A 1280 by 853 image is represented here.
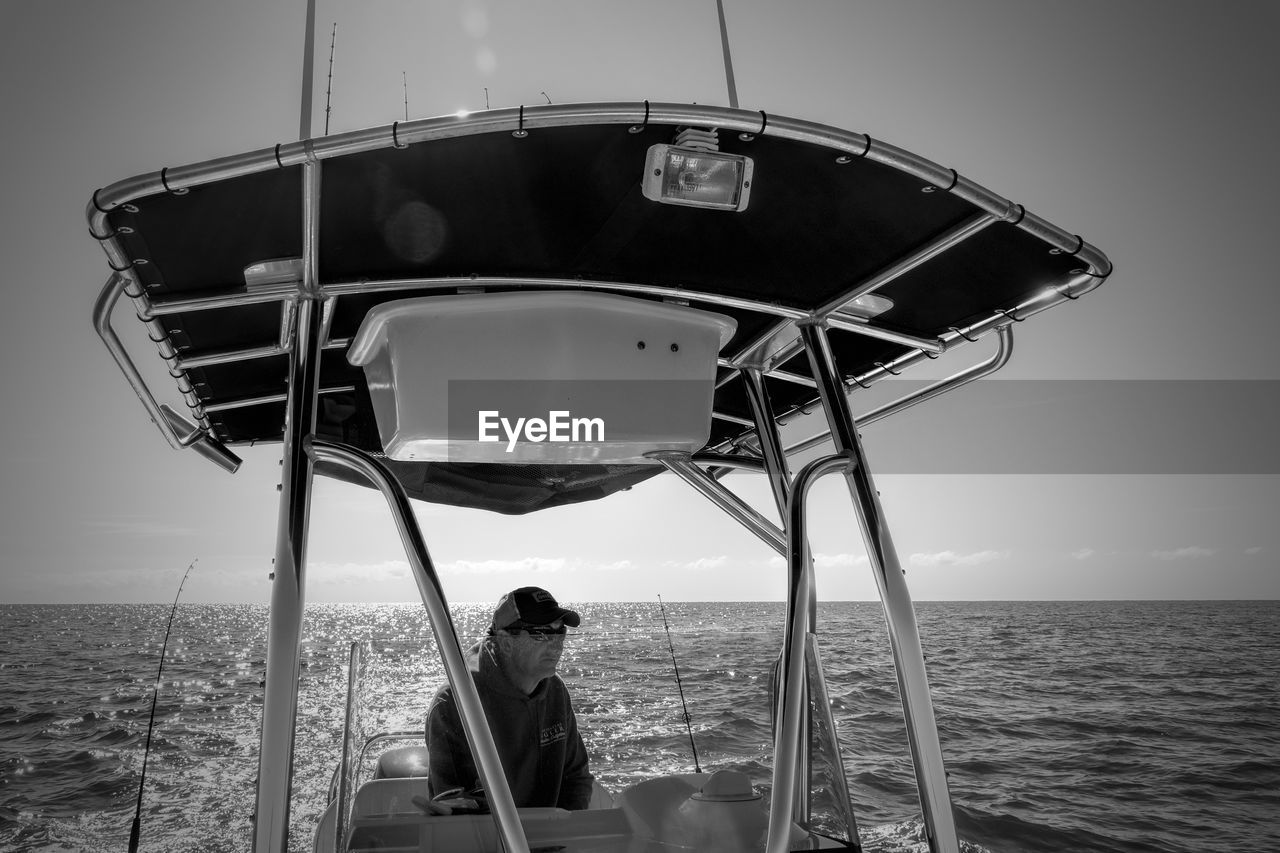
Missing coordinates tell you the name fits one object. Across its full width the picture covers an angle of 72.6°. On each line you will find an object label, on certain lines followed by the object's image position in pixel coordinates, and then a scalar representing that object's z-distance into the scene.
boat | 1.91
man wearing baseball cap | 2.60
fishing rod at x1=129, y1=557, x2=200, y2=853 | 3.93
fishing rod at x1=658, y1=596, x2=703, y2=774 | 3.67
